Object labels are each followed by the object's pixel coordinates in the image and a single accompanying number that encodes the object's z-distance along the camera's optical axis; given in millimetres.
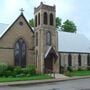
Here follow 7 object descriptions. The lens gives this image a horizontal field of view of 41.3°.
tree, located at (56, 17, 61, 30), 32601
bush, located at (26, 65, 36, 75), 17776
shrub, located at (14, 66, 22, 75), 17042
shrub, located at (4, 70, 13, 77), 16670
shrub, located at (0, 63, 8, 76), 16610
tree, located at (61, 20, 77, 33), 32544
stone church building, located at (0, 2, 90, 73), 18416
